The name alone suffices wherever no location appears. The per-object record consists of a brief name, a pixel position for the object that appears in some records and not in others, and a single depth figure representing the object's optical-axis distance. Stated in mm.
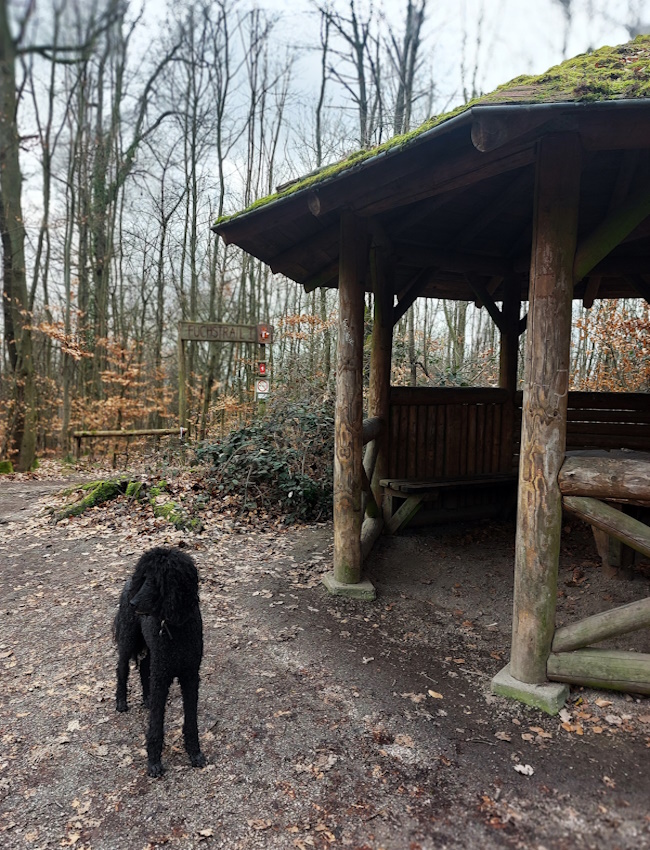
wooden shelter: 2957
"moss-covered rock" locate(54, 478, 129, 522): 7418
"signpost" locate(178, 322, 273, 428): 11078
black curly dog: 2432
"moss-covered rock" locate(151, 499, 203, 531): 6652
